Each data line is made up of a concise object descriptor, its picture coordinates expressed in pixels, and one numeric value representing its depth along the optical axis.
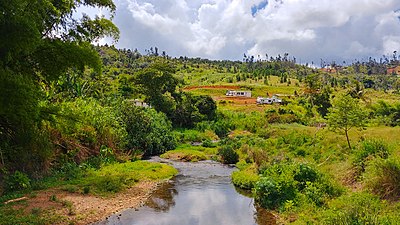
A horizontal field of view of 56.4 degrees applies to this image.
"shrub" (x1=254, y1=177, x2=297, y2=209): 19.02
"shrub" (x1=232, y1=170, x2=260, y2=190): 24.19
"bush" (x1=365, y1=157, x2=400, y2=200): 15.77
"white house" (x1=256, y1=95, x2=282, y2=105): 85.81
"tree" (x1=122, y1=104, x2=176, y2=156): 37.53
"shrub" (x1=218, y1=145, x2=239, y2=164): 35.44
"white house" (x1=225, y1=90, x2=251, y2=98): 98.20
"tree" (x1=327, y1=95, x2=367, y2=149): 29.06
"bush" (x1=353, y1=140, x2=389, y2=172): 18.56
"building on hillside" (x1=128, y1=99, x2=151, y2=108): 57.50
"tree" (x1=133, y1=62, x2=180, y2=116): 56.81
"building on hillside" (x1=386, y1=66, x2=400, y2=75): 185.07
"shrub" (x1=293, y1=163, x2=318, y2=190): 19.77
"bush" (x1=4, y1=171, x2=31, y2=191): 19.02
